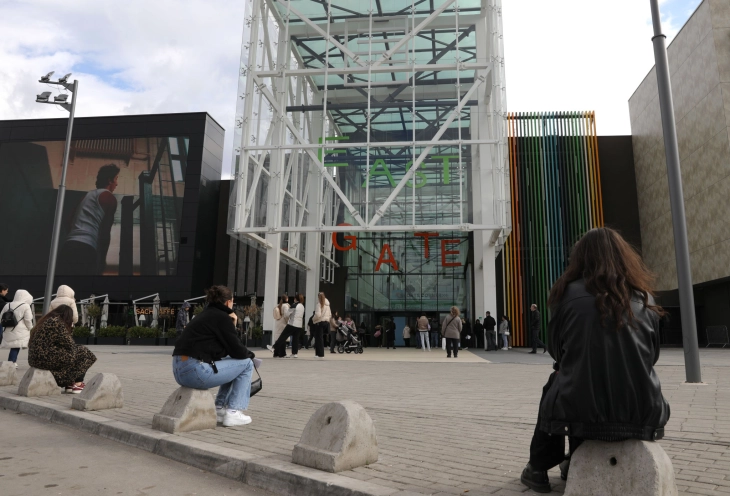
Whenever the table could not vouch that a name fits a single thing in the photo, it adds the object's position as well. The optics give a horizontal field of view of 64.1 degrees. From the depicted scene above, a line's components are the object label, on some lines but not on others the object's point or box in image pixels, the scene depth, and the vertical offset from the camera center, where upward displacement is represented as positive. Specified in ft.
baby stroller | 73.20 +0.66
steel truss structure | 72.28 +29.34
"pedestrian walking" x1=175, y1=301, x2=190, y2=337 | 87.10 +3.49
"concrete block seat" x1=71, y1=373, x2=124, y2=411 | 22.53 -2.10
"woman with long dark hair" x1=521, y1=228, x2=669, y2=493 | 9.57 -0.01
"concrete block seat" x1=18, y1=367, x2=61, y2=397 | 26.76 -2.02
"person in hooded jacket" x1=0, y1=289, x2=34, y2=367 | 36.70 +0.81
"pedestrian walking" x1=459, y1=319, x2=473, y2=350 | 89.38 +1.71
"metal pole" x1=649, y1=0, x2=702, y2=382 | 31.42 +8.02
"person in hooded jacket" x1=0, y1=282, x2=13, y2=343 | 40.55 +3.19
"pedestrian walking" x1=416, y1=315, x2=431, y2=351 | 83.20 +2.21
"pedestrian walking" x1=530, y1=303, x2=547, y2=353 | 67.51 +2.71
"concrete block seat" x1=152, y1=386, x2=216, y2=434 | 17.71 -2.15
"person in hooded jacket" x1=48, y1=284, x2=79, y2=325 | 29.27 +2.13
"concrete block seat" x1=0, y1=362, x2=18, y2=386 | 31.45 -1.79
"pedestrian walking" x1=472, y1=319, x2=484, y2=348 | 82.75 +2.62
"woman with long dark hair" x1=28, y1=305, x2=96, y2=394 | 27.12 -0.49
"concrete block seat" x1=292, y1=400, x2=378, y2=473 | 13.15 -2.18
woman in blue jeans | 18.04 -0.44
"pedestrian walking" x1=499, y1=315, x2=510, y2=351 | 79.87 +2.28
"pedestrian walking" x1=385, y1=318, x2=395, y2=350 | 105.70 +2.14
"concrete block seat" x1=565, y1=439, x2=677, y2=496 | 9.24 -1.94
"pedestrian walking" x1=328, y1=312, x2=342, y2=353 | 69.56 +1.61
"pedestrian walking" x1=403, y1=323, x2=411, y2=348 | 104.25 +2.34
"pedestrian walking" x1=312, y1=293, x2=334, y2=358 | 56.29 +2.30
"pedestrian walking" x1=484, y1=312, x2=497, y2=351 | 74.14 +2.15
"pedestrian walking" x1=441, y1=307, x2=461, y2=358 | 61.82 +1.78
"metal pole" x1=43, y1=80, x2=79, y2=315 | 54.29 +11.35
